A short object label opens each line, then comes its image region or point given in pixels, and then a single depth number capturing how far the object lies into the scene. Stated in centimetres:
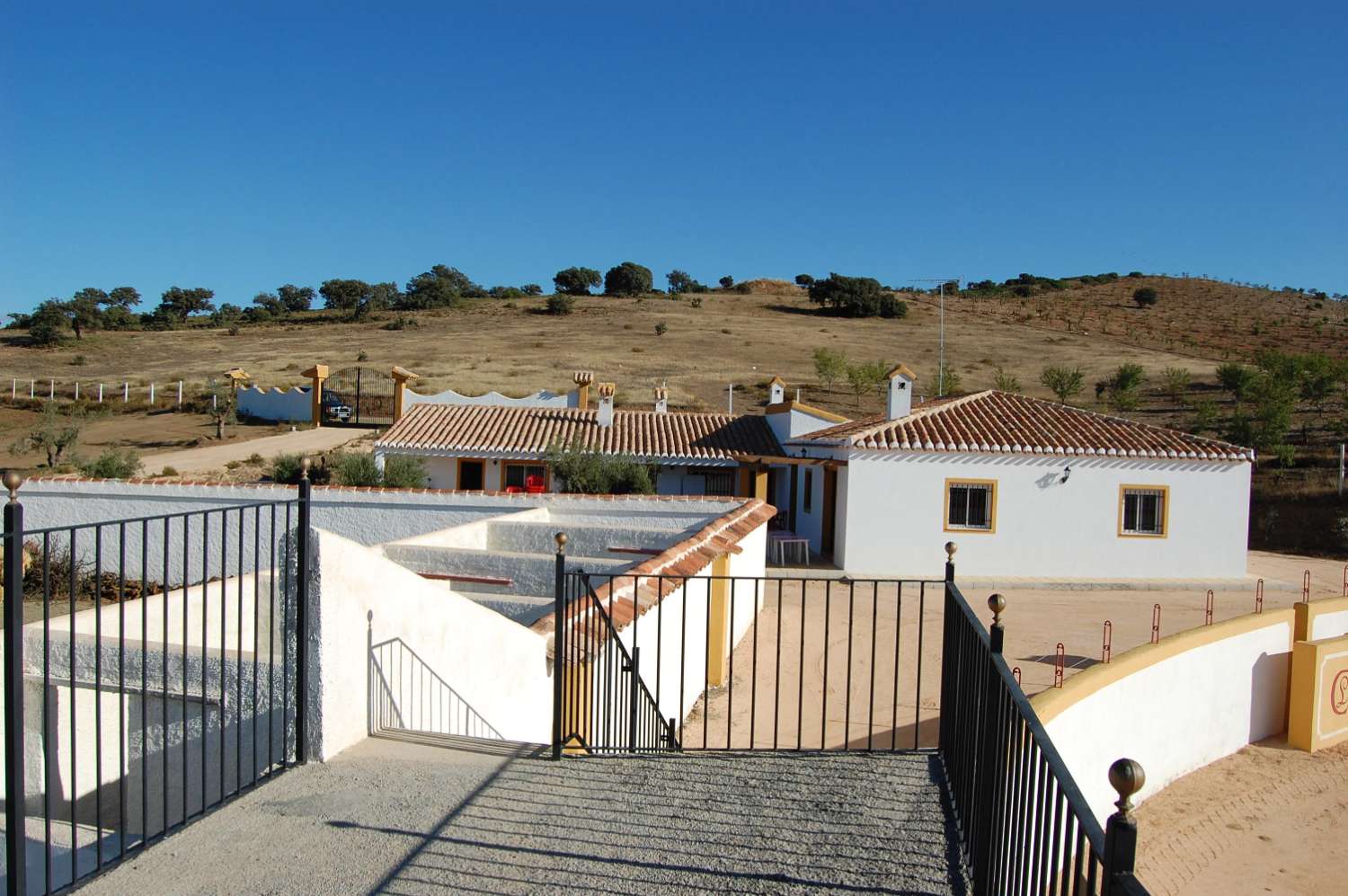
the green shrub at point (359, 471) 2103
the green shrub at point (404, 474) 2152
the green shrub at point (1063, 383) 4141
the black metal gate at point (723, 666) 637
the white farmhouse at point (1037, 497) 2002
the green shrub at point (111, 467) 1994
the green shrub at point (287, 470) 2158
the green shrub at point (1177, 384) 4409
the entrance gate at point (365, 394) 4003
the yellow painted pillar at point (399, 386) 2827
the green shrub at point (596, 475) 2161
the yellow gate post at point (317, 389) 3656
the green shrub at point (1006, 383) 4506
